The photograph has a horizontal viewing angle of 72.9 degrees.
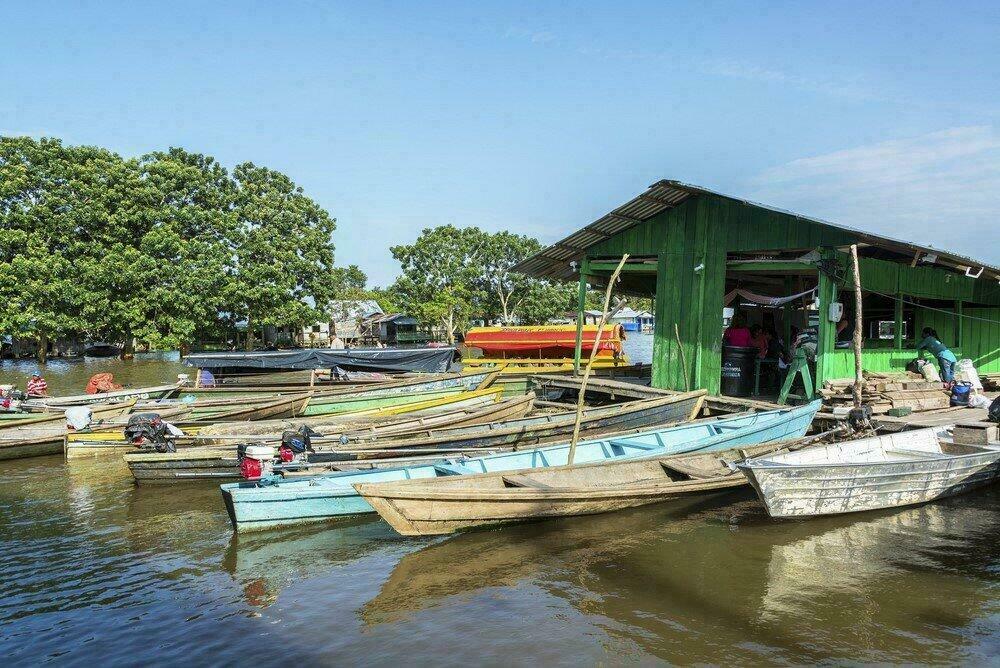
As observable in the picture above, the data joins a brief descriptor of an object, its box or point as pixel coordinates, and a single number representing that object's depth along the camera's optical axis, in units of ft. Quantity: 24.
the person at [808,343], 44.91
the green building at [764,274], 44.16
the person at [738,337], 50.93
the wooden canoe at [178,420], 45.24
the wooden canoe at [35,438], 45.85
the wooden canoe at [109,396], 57.88
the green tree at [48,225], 112.78
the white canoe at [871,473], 28.14
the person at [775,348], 55.11
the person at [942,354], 47.55
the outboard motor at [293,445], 33.50
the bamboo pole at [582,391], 29.30
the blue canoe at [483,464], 28.68
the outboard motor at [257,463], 31.04
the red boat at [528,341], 75.46
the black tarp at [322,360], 67.21
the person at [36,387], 61.05
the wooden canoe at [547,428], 38.73
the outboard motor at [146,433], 38.83
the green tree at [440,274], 159.84
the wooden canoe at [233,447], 36.88
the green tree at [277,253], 126.11
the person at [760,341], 51.84
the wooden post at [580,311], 55.21
